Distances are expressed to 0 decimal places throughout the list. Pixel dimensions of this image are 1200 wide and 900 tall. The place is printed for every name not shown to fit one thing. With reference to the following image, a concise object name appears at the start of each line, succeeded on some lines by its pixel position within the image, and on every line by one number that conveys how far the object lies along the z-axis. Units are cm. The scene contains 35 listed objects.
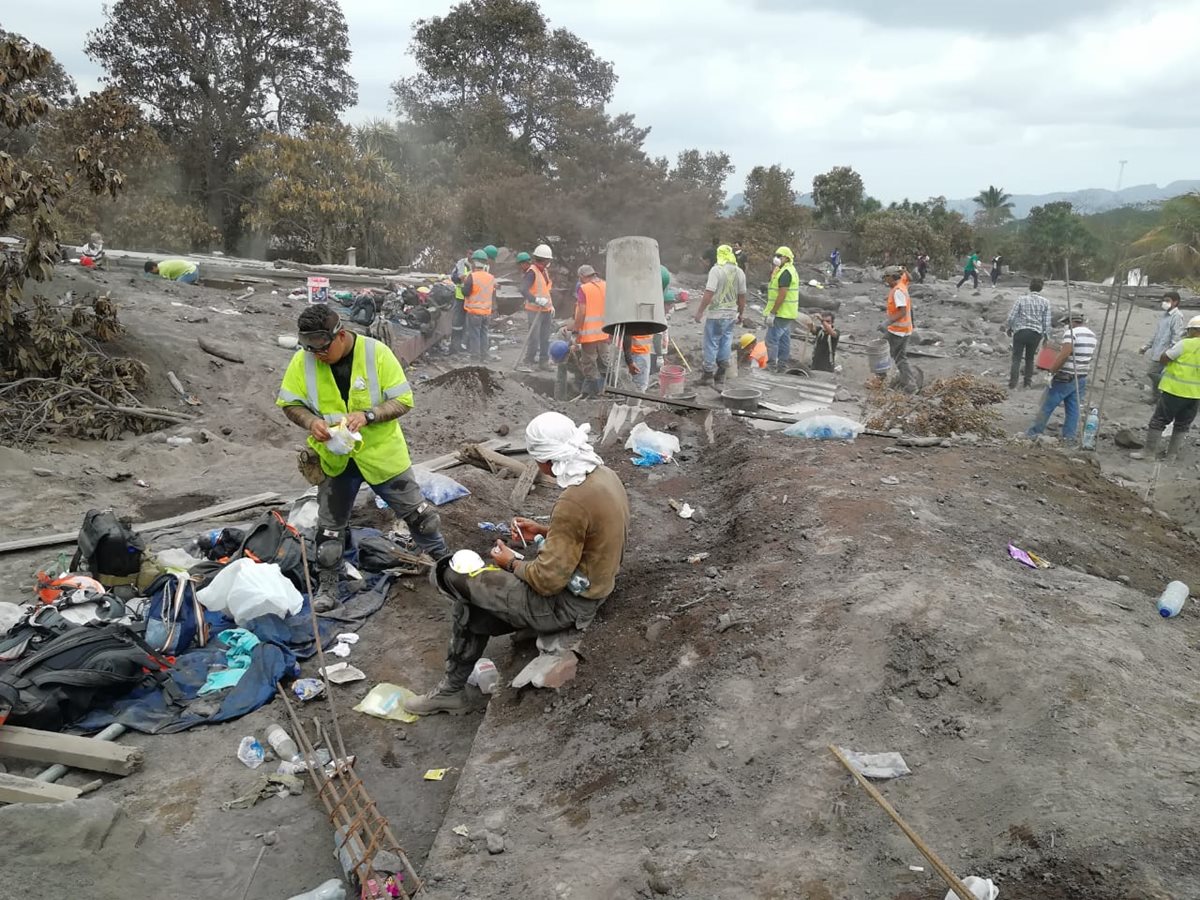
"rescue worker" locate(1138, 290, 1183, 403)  981
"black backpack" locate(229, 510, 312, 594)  504
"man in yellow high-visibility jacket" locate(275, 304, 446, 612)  452
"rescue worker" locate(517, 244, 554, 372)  1159
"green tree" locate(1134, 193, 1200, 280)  1895
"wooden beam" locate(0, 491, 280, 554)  541
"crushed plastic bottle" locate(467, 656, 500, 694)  406
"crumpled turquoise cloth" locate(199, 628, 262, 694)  420
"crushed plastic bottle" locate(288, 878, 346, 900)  288
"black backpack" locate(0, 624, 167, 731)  361
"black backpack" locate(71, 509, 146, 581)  466
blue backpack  434
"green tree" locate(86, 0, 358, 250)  2181
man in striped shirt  833
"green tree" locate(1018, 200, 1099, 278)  3272
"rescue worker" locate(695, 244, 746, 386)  982
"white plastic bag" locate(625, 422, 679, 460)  760
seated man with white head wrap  362
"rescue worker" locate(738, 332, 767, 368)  1142
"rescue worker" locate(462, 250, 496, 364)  1193
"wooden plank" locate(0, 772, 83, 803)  317
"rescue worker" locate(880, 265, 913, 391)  1030
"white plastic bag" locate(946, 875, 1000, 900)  227
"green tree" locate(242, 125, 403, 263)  1873
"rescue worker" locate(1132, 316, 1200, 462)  797
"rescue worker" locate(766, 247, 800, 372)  1108
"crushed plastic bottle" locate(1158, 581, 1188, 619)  412
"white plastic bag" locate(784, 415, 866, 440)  732
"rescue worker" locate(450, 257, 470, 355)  1267
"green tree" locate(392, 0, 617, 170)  2819
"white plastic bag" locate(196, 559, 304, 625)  455
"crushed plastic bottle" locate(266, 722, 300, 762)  374
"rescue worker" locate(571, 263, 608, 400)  969
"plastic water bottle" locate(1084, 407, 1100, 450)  874
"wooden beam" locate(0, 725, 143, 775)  346
